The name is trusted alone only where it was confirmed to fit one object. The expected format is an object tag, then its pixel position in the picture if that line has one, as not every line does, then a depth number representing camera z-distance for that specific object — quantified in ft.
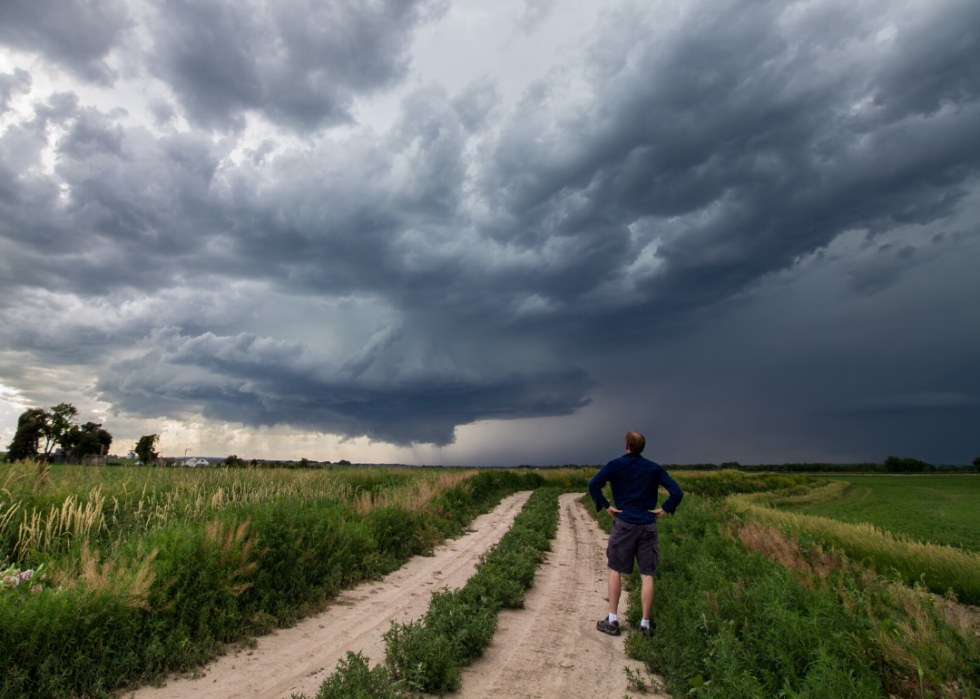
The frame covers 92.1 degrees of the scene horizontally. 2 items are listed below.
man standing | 22.75
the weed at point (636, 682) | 16.84
